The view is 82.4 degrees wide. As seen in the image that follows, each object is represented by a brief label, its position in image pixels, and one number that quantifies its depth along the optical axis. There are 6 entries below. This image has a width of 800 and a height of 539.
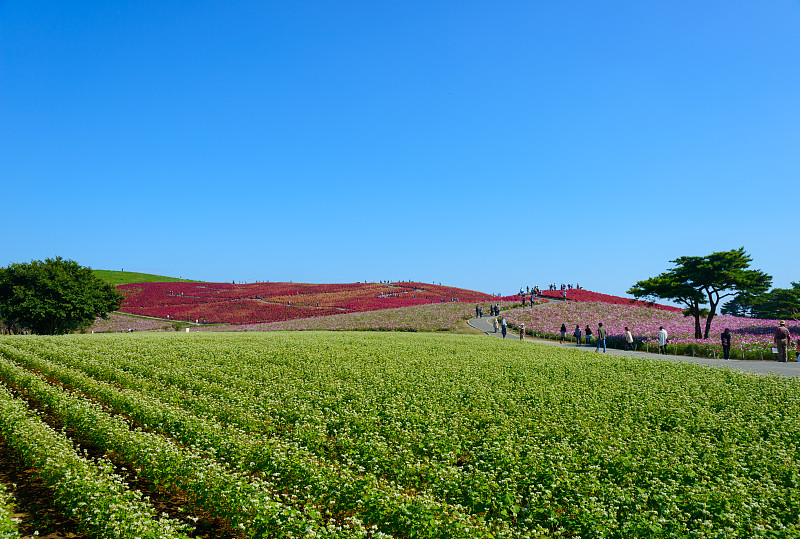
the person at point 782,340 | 25.78
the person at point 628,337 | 32.91
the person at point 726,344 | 27.68
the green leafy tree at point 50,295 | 41.88
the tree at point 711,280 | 35.44
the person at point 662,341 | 31.11
